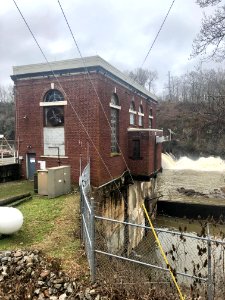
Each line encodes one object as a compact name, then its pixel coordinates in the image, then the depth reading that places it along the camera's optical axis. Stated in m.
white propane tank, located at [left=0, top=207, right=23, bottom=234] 6.28
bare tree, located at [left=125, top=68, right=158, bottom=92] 71.57
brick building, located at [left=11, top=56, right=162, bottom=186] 11.83
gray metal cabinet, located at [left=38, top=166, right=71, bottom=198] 9.95
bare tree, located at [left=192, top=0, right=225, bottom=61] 6.05
